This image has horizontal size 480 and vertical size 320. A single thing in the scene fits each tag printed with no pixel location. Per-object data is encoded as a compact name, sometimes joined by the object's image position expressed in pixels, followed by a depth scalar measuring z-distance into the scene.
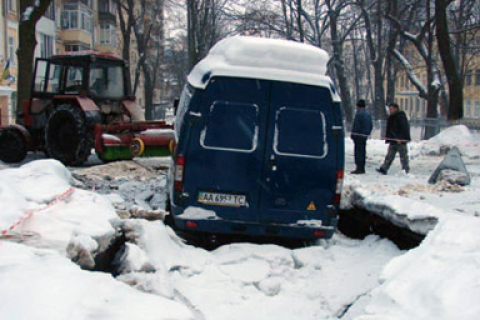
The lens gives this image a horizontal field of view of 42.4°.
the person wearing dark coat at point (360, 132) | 14.95
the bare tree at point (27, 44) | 20.56
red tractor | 14.52
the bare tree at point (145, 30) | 36.66
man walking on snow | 14.53
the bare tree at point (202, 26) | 34.44
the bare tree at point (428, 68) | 28.17
